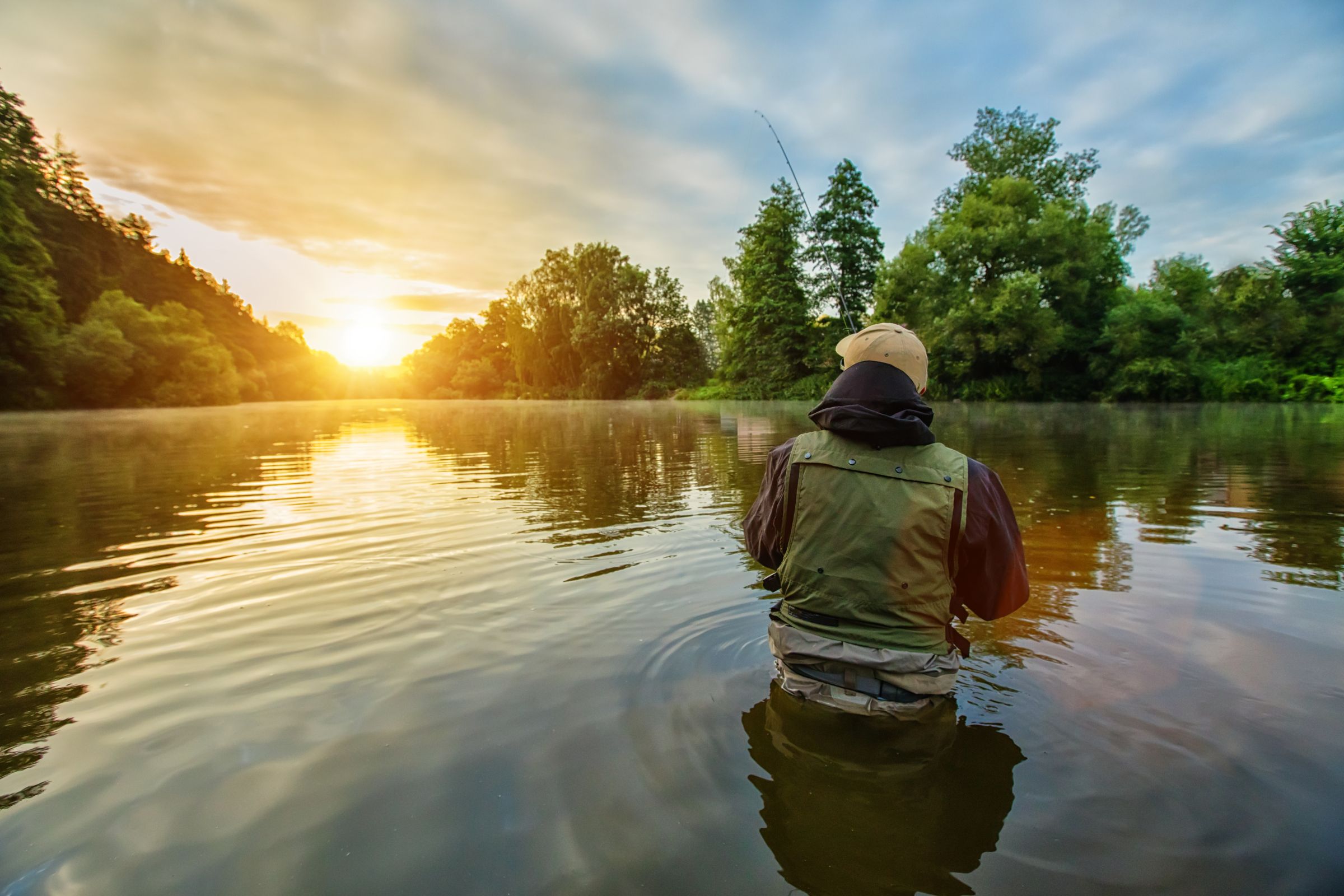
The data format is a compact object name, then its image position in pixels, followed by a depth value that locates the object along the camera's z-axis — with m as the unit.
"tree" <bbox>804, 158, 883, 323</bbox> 51.97
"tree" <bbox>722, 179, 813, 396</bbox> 54.69
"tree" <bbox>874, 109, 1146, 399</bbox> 37.28
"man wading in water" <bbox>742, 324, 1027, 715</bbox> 2.62
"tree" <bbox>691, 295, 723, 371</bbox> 85.56
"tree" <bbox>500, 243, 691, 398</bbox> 76.00
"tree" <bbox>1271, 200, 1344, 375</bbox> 31.23
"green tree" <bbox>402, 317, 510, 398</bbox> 102.12
